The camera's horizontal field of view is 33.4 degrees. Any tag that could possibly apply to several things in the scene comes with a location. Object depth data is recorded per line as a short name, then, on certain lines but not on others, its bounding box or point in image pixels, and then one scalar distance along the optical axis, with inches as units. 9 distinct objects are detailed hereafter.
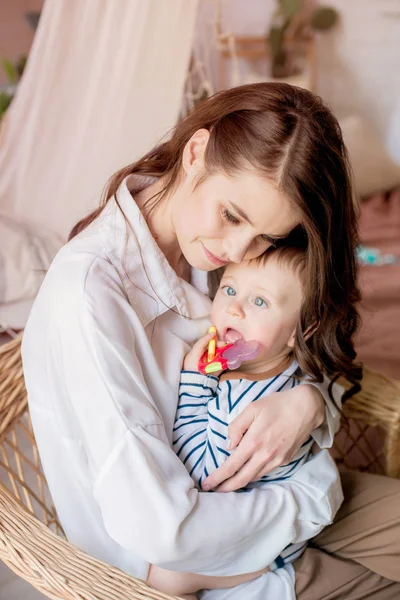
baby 40.7
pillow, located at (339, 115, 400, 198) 109.3
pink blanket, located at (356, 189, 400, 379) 70.6
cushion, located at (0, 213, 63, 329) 74.4
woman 35.5
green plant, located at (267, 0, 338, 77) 126.3
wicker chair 33.7
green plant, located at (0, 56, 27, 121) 101.7
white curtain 74.5
